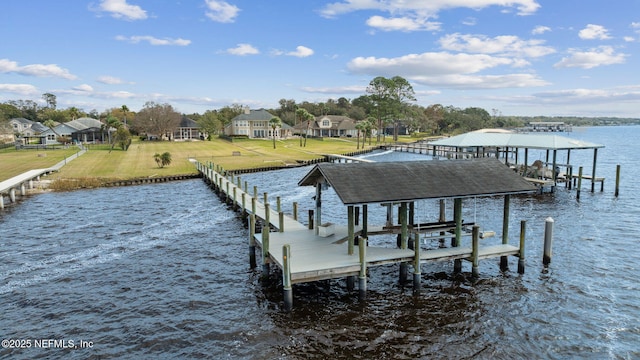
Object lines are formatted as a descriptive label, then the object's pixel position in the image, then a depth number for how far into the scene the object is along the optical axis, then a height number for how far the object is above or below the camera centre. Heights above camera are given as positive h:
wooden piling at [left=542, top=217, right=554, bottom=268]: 20.41 -5.74
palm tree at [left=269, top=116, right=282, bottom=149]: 93.34 +1.15
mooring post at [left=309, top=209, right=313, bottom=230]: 22.57 -4.82
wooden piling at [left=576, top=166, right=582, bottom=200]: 38.40 -5.43
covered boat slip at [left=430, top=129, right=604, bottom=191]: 41.53 -2.05
